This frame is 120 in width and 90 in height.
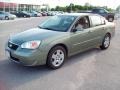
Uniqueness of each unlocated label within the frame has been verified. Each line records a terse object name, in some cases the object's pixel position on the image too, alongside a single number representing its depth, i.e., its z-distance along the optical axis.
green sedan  2.79
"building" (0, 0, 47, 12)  29.21
